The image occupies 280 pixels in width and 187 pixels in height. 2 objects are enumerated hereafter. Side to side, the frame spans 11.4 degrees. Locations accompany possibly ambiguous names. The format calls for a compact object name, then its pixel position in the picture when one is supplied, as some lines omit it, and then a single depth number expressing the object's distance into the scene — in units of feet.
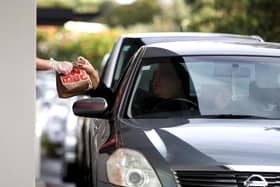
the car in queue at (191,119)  30.92
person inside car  37.98
